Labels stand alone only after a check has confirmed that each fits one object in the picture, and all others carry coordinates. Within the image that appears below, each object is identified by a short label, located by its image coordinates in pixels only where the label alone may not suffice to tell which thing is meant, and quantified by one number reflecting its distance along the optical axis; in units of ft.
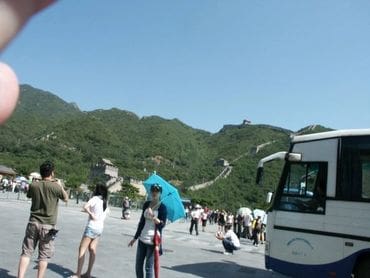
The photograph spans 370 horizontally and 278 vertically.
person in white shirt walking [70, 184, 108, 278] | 27.35
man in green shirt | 23.00
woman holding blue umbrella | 25.71
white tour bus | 30.73
